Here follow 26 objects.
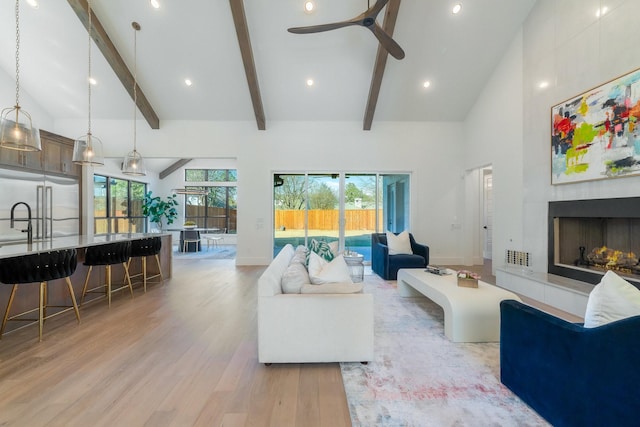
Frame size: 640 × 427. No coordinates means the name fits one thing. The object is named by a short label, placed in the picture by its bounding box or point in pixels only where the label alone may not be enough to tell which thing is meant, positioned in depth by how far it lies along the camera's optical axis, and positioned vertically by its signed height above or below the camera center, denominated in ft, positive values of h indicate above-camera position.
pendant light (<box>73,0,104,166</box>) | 12.71 +2.77
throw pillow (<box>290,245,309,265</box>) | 10.57 -1.60
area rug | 5.76 -4.04
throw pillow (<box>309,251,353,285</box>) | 8.21 -1.68
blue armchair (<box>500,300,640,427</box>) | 4.28 -2.67
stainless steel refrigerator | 16.28 +0.76
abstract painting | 10.54 +3.39
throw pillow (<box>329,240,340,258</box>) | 14.34 -1.64
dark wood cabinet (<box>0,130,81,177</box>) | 16.46 +3.56
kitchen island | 9.76 -2.75
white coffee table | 9.04 -3.07
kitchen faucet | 11.45 -0.90
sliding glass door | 22.94 +0.74
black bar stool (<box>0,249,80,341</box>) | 9.13 -1.82
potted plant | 32.96 +0.75
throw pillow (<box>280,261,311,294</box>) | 7.94 -1.84
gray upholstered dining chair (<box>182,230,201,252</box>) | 30.63 -2.45
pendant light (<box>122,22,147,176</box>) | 14.84 +2.69
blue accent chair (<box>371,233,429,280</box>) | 16.99 -2.70
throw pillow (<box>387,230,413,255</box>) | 18.49 -1.86
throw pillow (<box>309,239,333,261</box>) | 12.23 -1.47
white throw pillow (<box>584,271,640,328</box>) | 4.65 -1.44
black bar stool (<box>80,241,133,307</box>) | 12.55 -1.84
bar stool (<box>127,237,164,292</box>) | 15.23 -1.82
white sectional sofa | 7.52 -2.93
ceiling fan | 10.67 +7.55
